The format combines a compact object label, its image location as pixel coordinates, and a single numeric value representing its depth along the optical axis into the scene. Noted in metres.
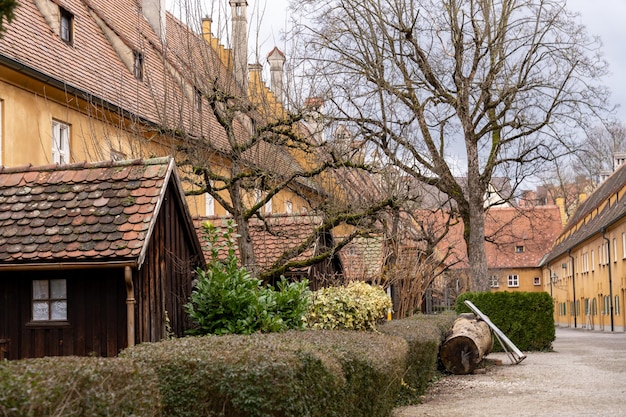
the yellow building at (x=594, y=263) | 48.68
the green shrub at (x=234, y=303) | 12.64
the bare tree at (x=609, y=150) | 71.62
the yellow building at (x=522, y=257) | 80.94
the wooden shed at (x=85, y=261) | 11.55
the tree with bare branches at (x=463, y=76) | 30.28
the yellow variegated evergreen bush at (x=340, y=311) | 14.83
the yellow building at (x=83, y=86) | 15.81
